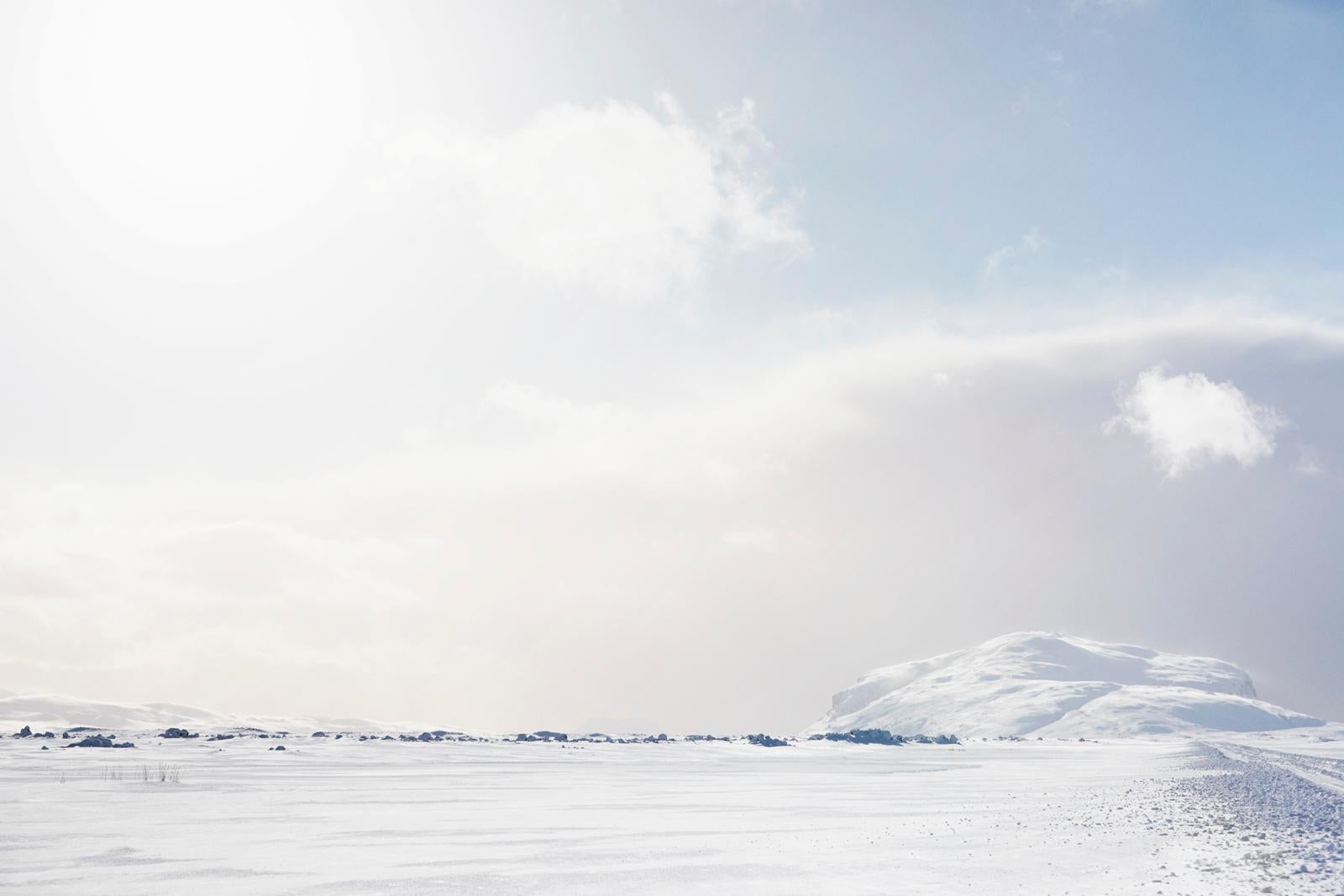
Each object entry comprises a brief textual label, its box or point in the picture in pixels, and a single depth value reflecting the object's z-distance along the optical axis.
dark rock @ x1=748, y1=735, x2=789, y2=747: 83.88
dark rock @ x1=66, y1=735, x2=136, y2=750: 47.78
